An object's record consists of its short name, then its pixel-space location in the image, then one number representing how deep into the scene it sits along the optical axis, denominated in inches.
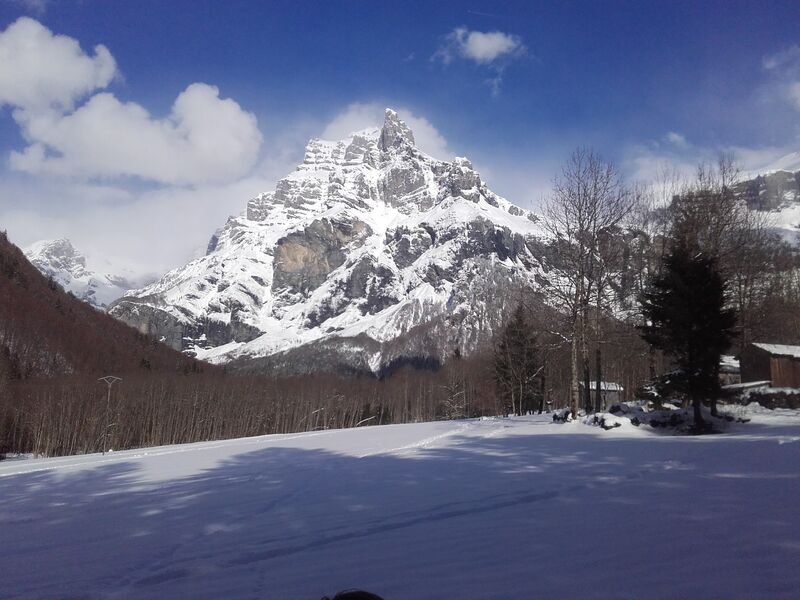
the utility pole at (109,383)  2353.6
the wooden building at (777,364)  1301.7
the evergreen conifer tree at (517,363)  1837.6
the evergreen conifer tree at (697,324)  743.7
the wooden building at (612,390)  2211.5
